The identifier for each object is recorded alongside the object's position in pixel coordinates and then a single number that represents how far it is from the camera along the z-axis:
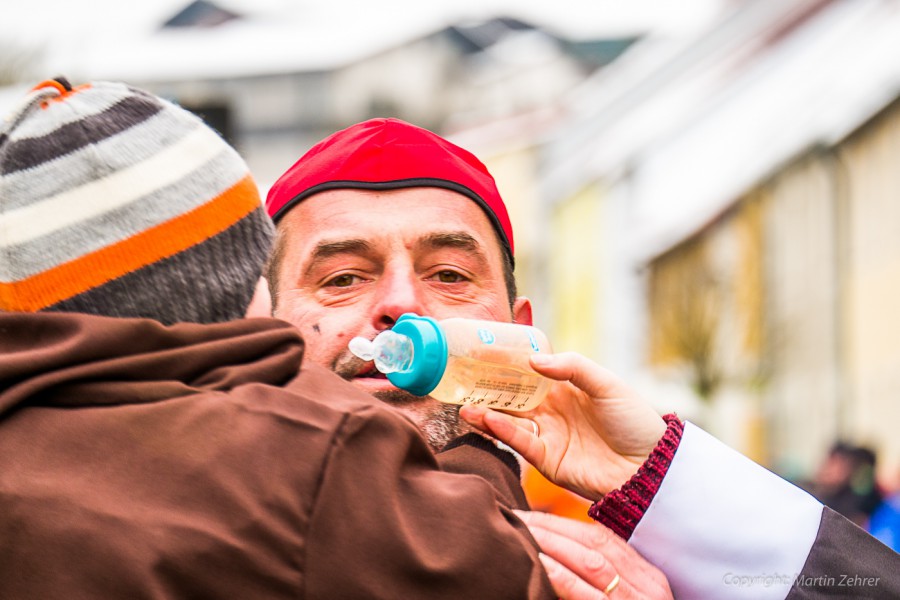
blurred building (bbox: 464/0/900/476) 14.28
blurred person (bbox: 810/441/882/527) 8.62
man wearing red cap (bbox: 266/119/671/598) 2.98
